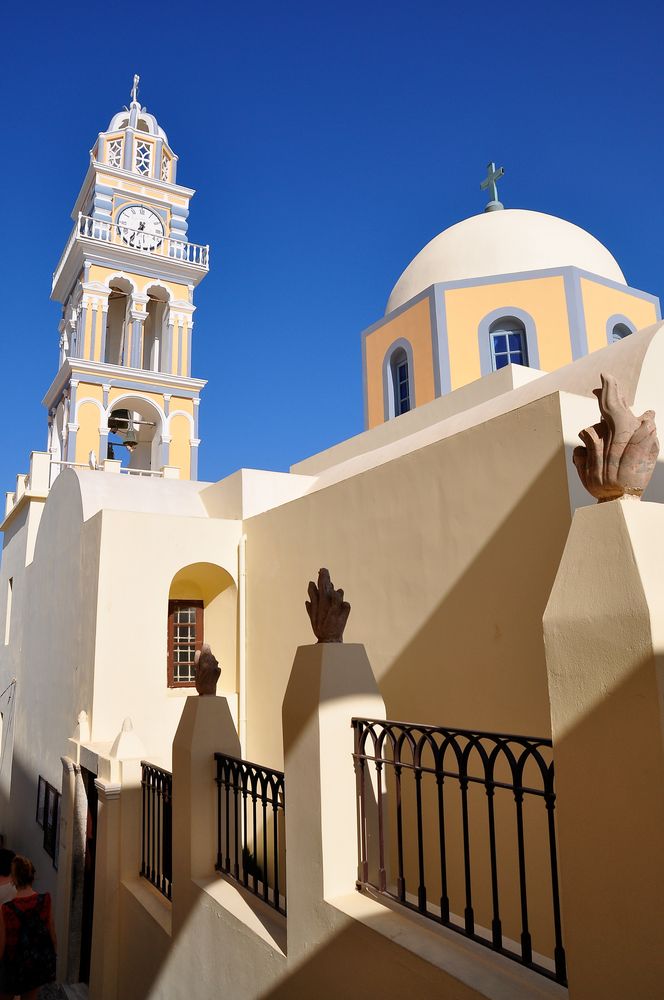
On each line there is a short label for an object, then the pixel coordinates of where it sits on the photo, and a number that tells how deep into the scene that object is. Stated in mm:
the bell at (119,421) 17344
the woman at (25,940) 5234
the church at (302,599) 4043
